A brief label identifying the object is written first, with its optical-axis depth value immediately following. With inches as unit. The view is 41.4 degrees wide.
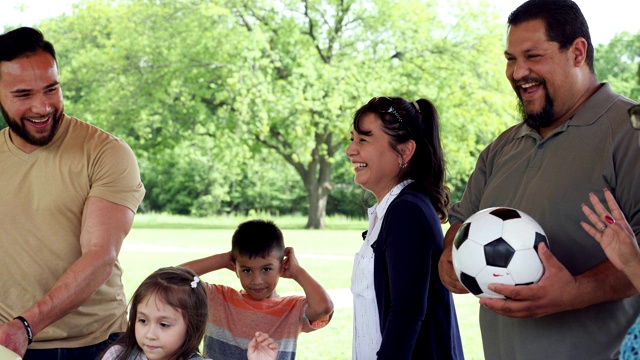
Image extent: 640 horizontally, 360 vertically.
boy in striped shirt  144.3
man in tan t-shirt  120.3
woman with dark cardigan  106.3
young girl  105.7
